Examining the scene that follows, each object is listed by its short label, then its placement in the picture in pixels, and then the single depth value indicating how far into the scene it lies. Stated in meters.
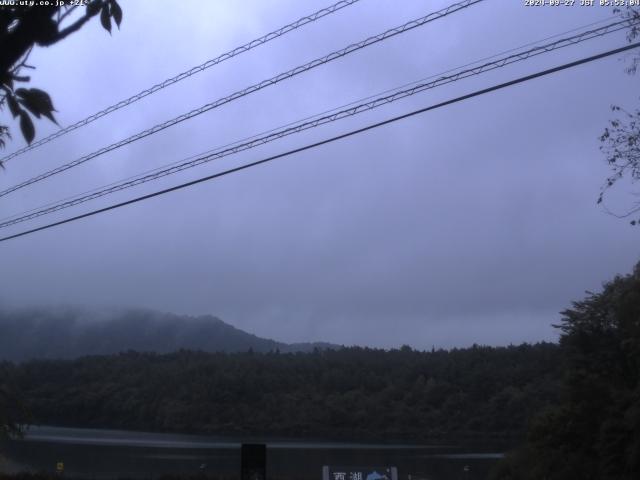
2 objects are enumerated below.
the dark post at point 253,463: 16.23
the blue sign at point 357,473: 18.12
